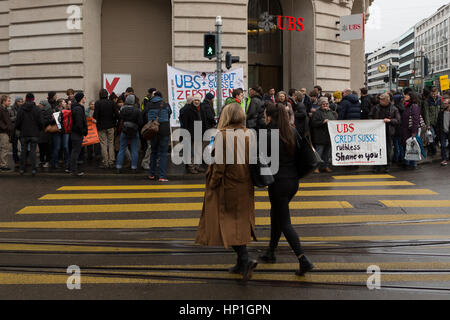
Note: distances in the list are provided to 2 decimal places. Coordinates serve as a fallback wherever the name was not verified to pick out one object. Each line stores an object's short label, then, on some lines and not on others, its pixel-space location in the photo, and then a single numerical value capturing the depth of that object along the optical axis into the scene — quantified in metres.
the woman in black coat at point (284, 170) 5.91
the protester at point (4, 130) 13.87
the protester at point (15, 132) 14.92
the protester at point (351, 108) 14.62
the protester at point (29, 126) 13.46
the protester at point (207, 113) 13.70
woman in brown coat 5.59
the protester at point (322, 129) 13.95
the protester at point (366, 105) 15.38
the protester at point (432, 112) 15.94
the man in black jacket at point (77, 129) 13.25
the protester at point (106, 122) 14.35
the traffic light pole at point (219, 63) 14.89
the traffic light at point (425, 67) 30.88
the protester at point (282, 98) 13.73
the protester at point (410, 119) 14.14
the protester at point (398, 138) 14.48
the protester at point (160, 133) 12.57
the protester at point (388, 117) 13.90
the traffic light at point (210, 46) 14.96
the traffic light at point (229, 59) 15.51
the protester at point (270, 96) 15.92
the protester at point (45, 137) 14.21
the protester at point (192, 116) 13.37
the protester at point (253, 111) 13.96
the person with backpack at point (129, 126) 13.40
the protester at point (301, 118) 13.81
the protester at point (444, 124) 14.86
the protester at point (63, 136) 13.73
